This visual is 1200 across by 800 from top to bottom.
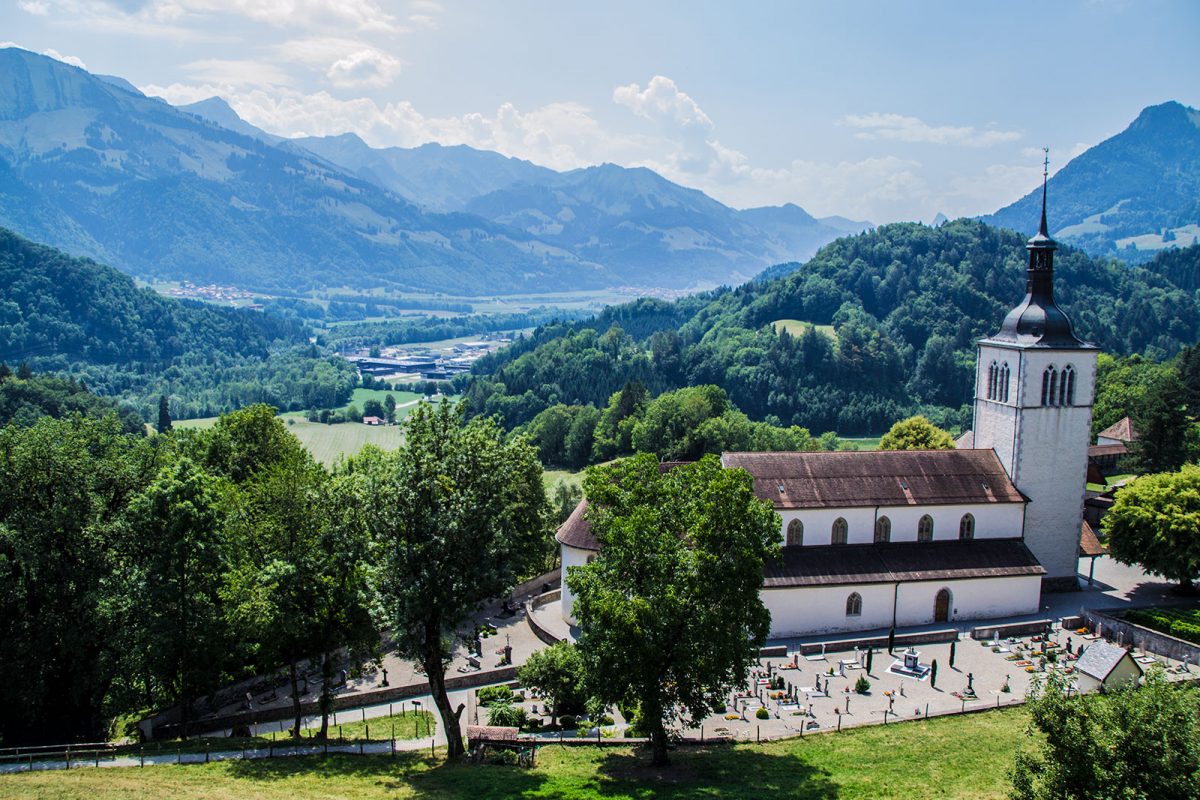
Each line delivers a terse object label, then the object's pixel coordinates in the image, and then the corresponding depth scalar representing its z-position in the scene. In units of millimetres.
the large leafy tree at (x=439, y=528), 28609
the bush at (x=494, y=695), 38706
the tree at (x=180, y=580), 35344
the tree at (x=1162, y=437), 75312
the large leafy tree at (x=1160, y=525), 49438
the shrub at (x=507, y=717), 35688
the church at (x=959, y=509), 47938
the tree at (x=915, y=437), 79562
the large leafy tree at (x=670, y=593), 28062
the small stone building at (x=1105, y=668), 36062
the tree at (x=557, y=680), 36562
